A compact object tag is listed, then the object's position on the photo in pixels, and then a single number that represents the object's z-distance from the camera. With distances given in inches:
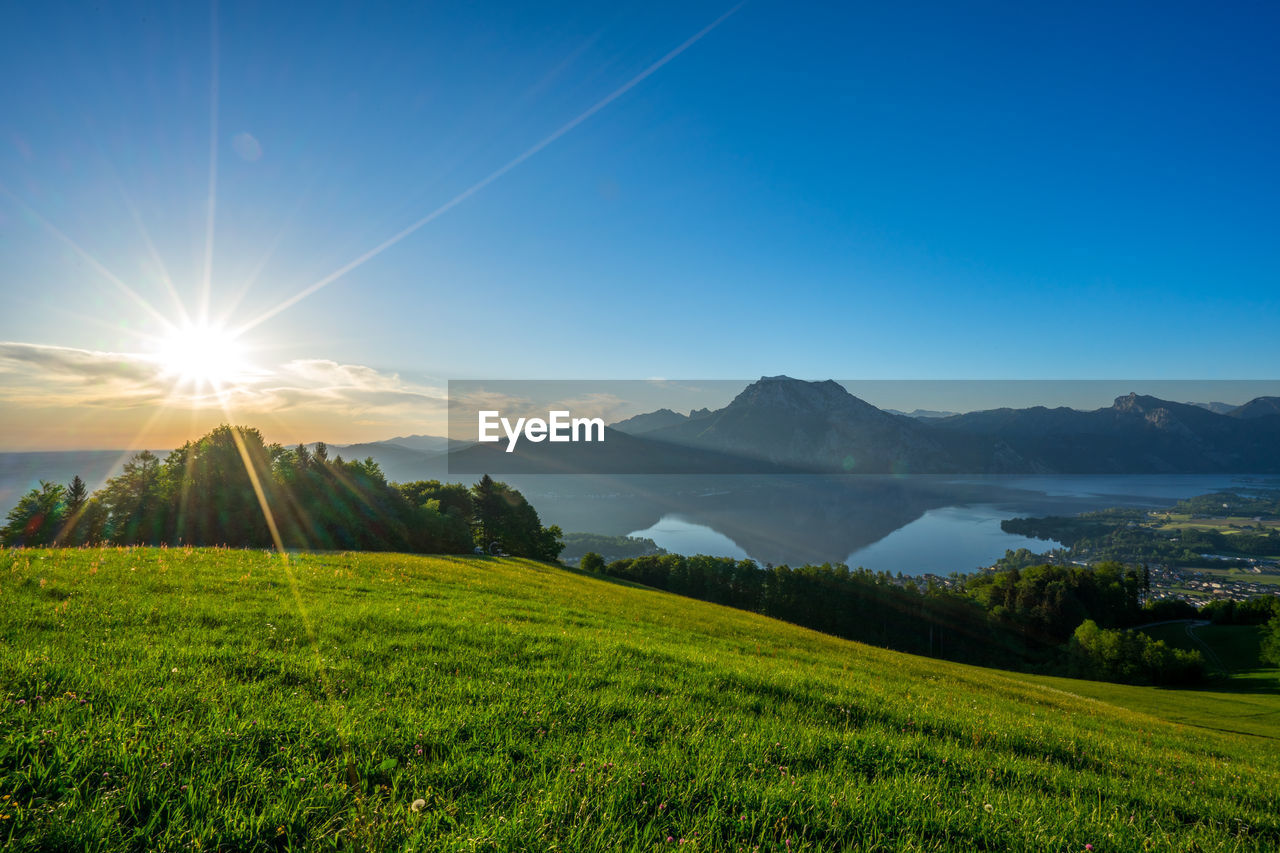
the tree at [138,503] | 1421.0
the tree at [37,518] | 1389.0
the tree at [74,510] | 1402.6
